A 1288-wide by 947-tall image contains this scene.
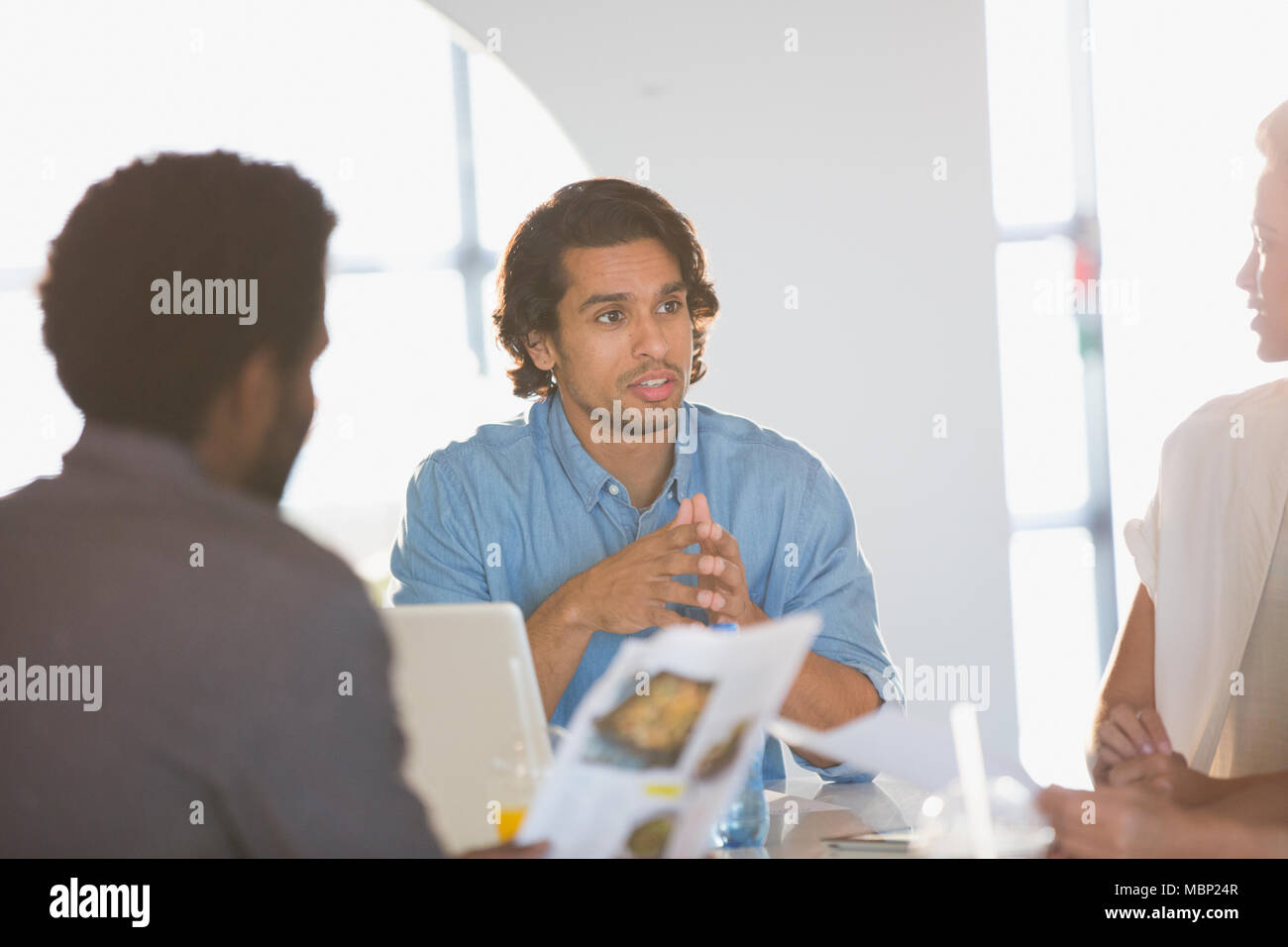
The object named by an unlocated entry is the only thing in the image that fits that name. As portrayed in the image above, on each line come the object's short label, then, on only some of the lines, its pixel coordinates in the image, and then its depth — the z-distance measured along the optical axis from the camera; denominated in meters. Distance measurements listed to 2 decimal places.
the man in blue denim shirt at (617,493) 1.63
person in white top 1.63
